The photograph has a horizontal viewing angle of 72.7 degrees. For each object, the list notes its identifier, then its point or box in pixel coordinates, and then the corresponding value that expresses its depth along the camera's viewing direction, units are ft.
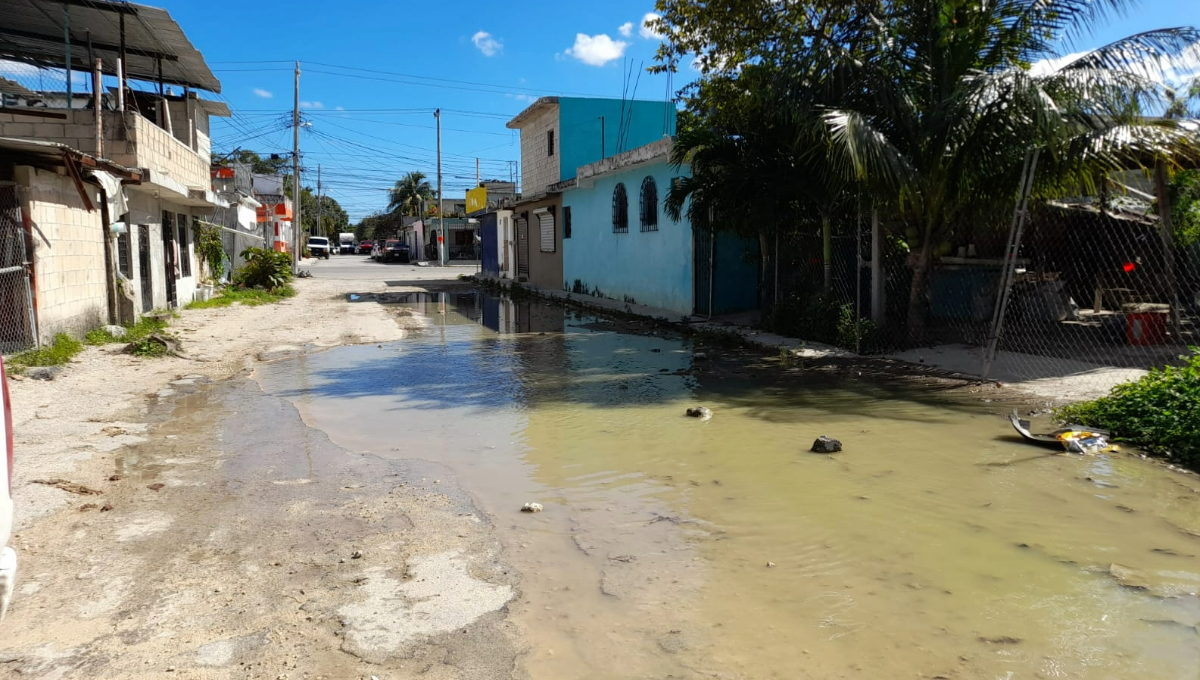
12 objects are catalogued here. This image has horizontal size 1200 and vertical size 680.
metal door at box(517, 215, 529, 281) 100.48
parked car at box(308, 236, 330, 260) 227.61
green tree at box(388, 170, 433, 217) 255.91
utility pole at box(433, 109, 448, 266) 171.53
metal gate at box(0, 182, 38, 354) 32.55
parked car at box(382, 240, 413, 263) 193.77
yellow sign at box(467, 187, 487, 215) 135.74
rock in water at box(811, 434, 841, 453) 20.80
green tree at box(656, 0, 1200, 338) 27.99
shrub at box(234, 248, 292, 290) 82.07
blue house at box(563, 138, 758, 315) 53.01
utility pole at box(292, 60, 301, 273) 117.87
